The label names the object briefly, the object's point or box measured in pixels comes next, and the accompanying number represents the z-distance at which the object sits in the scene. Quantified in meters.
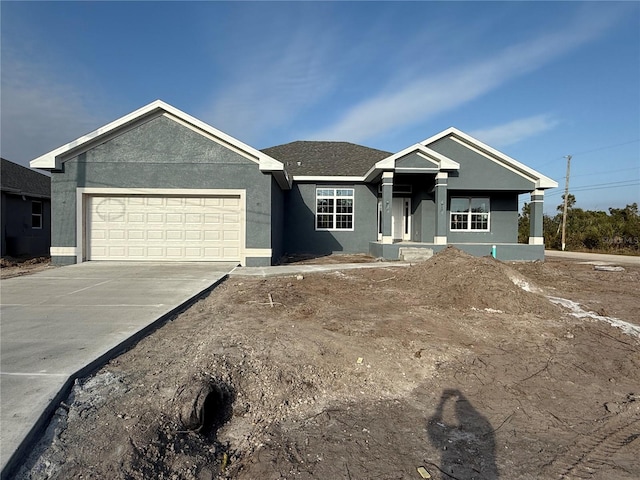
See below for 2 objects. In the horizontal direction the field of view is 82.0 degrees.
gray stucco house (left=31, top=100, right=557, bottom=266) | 12.63
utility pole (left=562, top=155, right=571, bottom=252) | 29.08
